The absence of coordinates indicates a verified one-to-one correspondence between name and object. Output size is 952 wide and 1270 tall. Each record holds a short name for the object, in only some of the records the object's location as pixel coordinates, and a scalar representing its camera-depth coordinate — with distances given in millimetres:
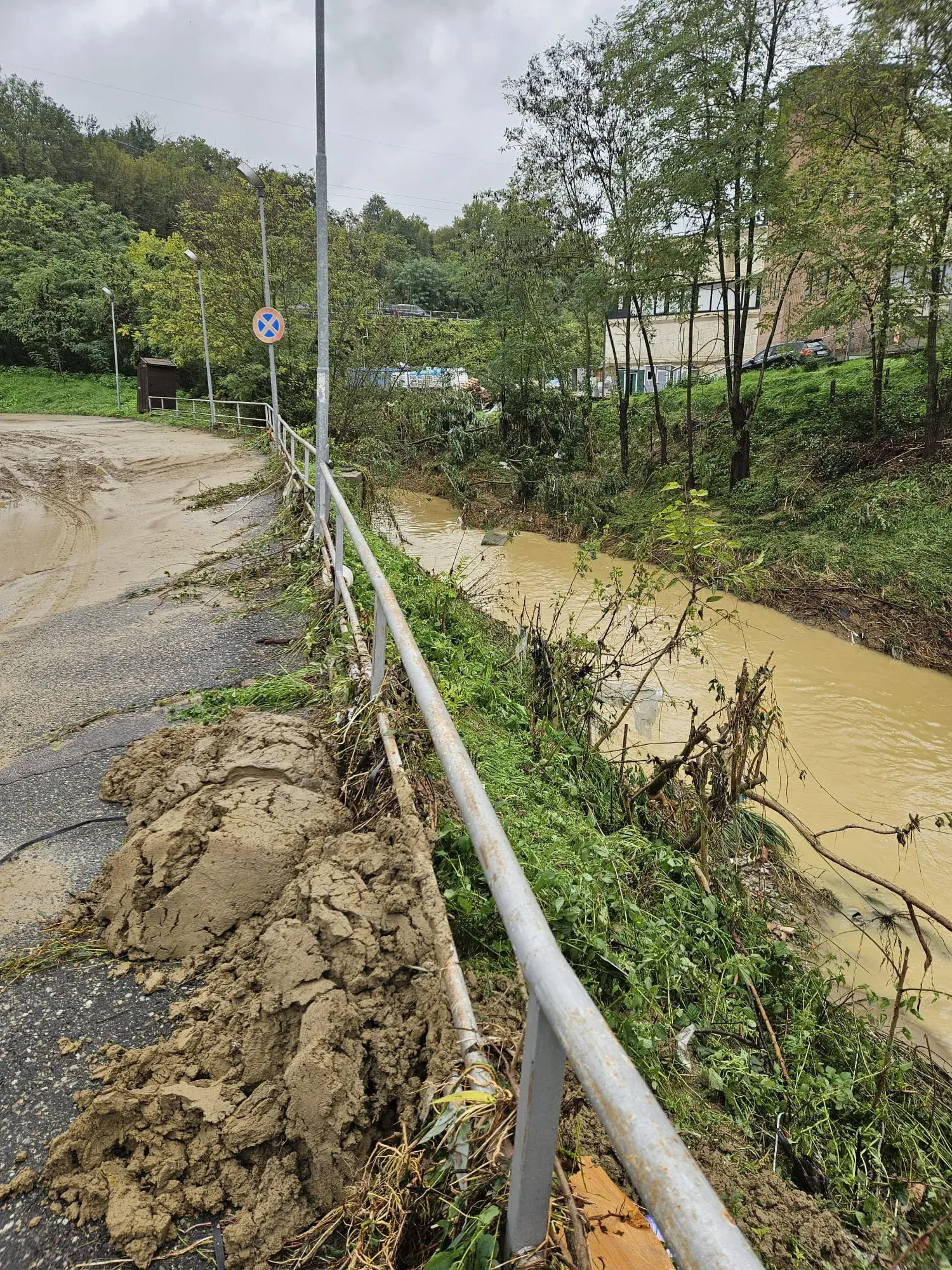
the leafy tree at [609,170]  16875
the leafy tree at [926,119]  12148
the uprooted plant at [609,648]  5012
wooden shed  31969
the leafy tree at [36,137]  65500
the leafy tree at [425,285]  63906
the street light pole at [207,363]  25594
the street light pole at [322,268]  6711
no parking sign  16234
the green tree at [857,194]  12555
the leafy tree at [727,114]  14273
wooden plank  1527
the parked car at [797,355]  22469
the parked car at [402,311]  25561
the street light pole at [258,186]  13586
